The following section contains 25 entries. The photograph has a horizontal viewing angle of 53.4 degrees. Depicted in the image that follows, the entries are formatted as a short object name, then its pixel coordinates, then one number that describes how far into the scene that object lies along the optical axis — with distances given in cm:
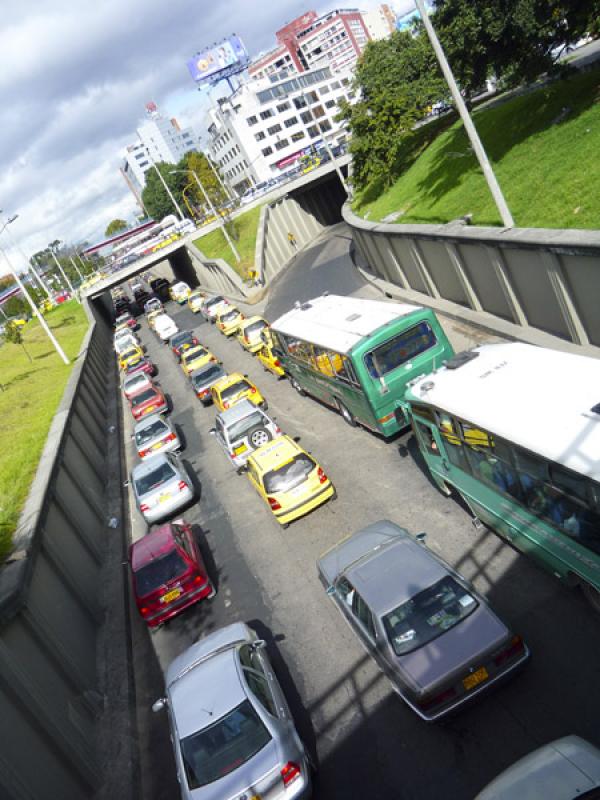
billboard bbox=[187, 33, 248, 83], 11444
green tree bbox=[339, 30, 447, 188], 3738
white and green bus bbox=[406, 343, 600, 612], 729
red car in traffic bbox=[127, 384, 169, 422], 2745
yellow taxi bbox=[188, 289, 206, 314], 4825
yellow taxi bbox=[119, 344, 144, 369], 3754
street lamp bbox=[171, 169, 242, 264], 5073
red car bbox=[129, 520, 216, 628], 1290
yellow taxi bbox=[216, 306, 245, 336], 3589
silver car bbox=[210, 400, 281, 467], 1781
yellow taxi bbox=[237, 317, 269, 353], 2944
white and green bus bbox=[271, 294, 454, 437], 1427
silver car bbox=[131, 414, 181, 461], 2198
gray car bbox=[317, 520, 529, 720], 763
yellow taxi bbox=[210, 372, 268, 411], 2211
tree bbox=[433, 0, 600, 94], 1675
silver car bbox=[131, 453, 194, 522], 1758
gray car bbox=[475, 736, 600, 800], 536
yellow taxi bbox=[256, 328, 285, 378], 2491
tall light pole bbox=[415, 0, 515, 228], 1612
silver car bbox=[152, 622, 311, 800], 753
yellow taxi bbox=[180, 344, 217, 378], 2909
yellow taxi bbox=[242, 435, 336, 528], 1388
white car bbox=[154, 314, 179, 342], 4353
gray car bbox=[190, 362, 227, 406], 2638
